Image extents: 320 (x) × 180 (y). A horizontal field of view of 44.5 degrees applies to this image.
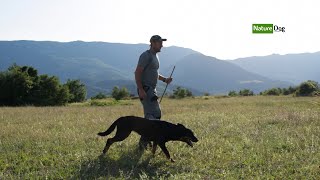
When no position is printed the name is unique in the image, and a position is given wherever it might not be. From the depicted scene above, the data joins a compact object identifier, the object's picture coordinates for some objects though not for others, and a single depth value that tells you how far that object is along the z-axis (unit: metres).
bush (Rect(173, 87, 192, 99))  64.31
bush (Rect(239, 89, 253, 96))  68.44
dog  8.02
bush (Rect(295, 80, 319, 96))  52.41
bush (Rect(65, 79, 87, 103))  68.31
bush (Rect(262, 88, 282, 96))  64.56
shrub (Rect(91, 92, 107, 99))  69.68
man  8.80
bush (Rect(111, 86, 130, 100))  65.12
